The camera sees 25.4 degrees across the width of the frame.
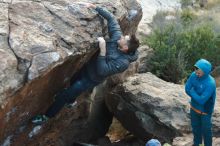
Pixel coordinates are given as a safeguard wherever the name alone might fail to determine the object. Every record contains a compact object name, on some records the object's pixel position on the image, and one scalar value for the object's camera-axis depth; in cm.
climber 773
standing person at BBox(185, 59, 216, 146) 777
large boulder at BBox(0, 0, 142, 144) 661
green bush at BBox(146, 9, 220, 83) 1411
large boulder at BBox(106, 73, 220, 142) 981
